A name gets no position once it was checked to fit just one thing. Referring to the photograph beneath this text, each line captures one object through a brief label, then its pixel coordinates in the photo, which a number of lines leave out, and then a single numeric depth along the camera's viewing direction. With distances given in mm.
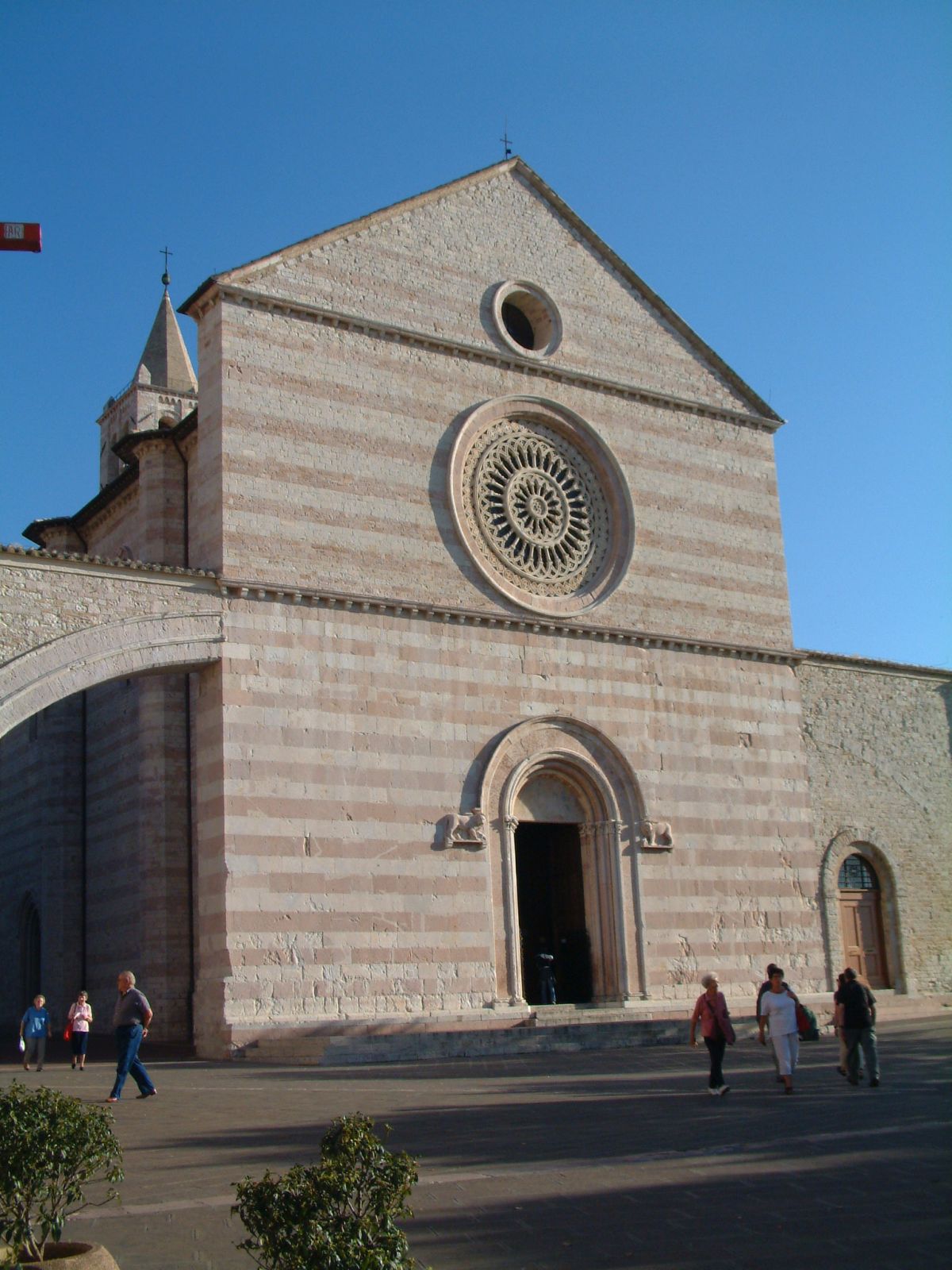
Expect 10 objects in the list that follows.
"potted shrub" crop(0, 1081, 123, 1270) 5930
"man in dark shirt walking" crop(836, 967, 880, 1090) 14195
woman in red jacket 13385
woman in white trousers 13727
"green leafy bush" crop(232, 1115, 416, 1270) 4738
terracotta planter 5867
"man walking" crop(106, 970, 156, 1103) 13297
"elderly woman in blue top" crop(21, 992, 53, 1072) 17656
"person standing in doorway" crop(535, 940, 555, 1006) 21969
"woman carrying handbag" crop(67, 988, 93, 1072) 17641
